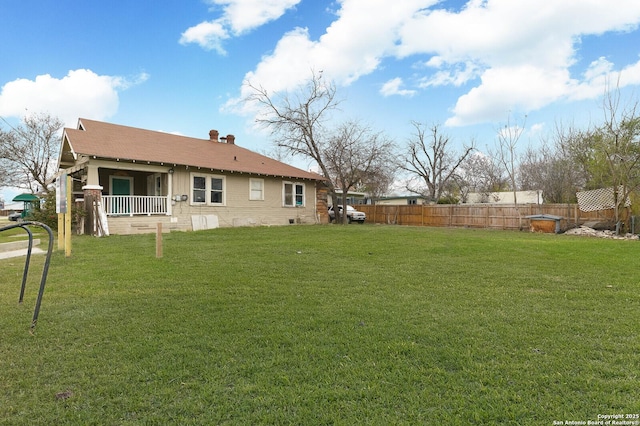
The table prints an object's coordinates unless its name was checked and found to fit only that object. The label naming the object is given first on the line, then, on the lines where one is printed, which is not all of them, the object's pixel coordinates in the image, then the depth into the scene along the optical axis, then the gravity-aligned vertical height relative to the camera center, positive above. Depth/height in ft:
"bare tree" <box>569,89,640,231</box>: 47.73 +8.03
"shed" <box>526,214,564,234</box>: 52.54 -1.92
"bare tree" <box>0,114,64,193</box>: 82.69 +16.51
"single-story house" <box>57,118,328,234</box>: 41.57 +5.02
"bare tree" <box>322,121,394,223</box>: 71.41 +12.26
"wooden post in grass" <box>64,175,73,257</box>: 24.67 -1.08
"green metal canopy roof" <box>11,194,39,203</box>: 79.87 +4.75
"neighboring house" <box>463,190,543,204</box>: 96.42 +4.36
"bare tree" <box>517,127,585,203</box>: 72.00 +10.08
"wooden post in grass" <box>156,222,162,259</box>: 23.38 -1.90
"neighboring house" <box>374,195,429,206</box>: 139.74 +5.30
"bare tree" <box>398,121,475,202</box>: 116.06 +18.29
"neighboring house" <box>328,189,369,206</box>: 97.35 +5.16
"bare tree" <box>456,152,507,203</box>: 125.08 +12.80
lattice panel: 49.78 +1.49
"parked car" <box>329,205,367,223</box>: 77.97 -0.45
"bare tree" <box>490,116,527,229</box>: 80.69 +16.33
